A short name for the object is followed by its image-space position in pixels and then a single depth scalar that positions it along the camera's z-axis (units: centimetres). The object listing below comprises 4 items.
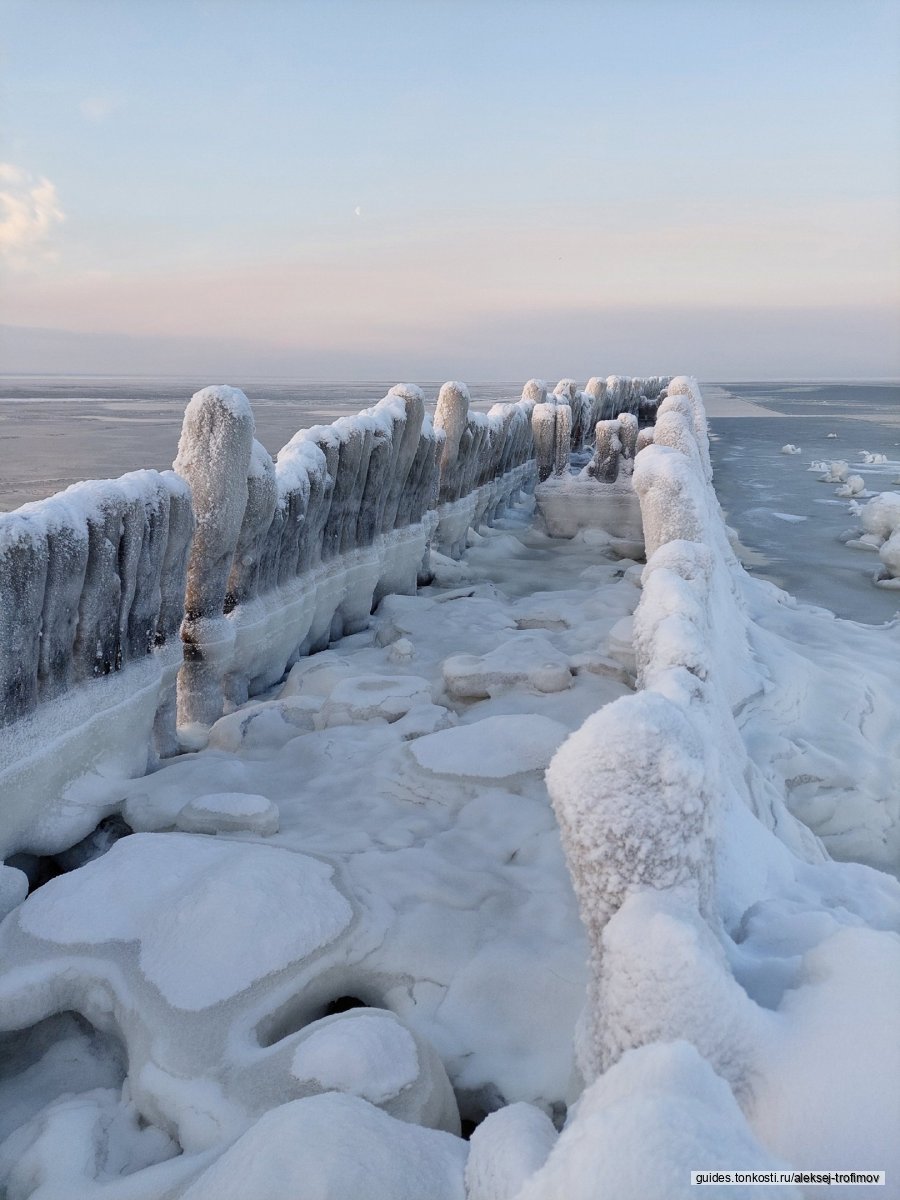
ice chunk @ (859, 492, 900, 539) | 1026
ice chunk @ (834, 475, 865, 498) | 1448
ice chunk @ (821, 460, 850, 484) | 1634
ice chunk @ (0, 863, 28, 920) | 254
